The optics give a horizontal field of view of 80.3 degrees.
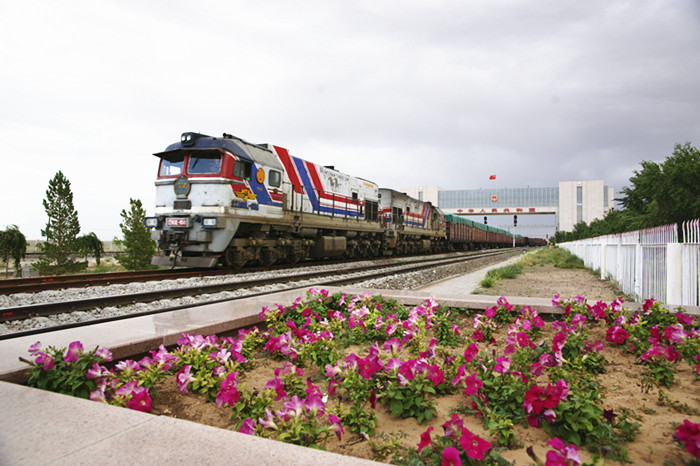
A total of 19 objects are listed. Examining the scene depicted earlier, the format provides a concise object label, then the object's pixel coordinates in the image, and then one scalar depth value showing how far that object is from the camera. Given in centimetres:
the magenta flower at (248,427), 199
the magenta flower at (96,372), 250
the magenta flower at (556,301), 439
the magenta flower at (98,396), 235
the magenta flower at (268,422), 204
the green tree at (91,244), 2257
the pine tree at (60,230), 2167
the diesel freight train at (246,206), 1162
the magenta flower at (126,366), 266
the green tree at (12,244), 2392
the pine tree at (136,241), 2086
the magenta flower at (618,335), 354
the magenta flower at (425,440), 182
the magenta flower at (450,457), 166
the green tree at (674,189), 2105
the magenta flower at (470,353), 277
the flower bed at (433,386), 204
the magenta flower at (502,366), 258
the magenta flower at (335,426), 199
